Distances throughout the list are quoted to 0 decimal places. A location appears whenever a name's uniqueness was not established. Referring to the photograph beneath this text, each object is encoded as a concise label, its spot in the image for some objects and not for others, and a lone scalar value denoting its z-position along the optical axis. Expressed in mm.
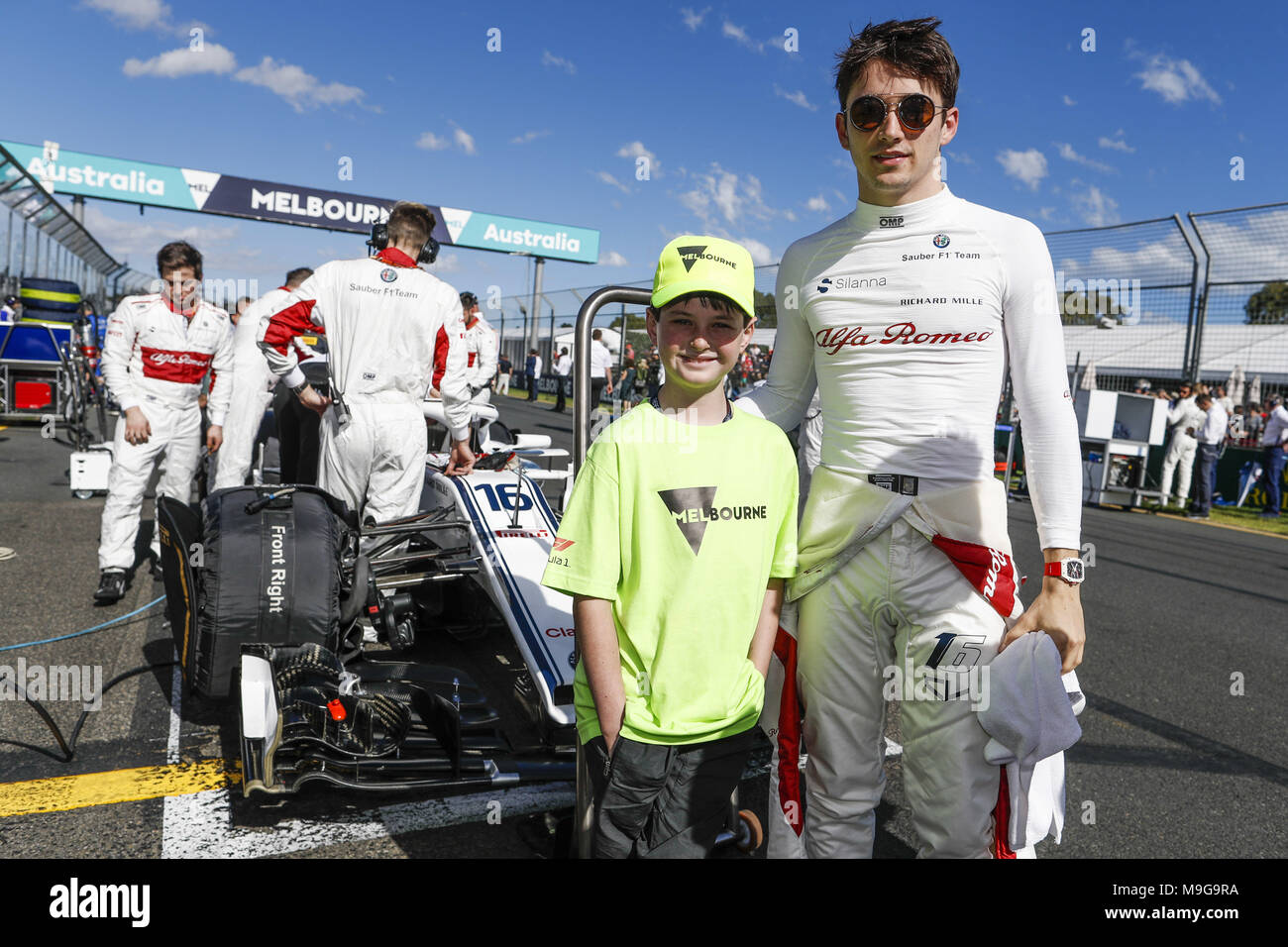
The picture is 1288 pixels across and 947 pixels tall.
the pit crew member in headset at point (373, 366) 3758
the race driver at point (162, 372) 4613
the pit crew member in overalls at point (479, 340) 9400
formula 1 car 2320
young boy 1547
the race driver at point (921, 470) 1621
